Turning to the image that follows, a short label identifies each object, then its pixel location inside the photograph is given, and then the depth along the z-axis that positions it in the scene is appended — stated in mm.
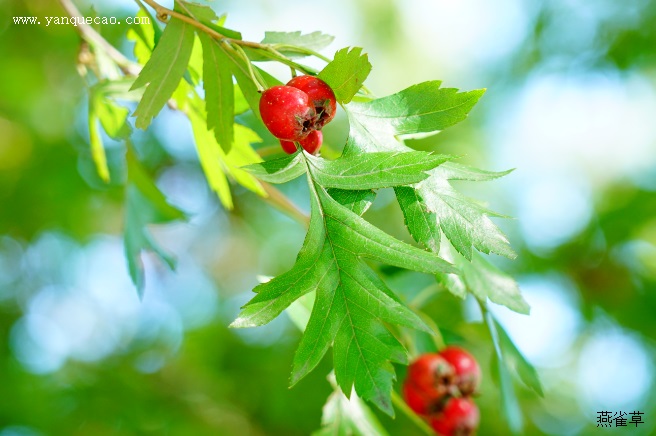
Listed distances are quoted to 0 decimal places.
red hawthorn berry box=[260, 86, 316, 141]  572
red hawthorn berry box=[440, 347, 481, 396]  730
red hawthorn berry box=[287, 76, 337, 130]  578
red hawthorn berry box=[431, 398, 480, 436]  736
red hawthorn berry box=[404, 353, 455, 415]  716
